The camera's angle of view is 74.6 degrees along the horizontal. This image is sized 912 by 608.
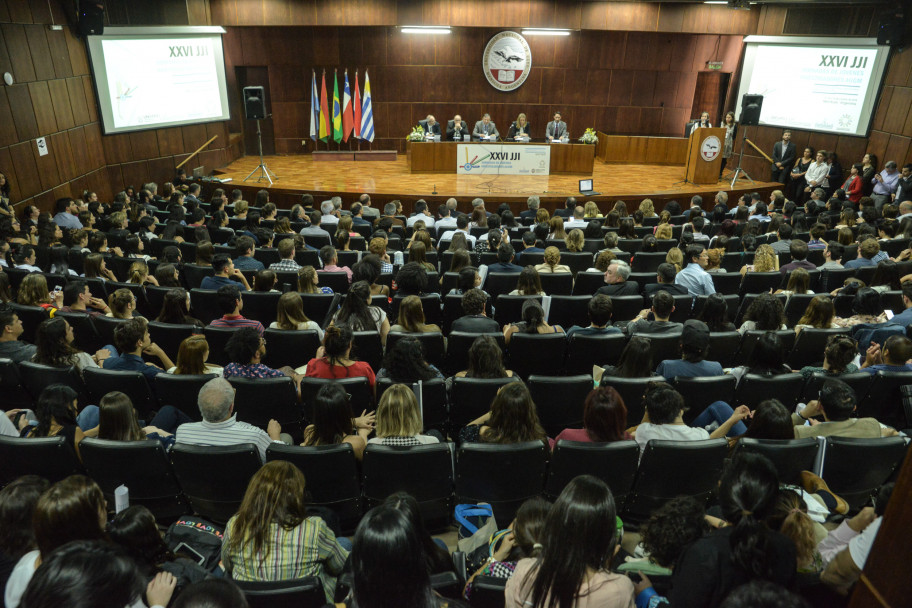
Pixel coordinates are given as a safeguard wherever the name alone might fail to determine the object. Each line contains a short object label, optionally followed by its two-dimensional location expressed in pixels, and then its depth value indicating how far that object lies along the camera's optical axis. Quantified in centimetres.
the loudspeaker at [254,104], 1123
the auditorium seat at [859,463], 295
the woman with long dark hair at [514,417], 295
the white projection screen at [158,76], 1030
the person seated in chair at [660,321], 431
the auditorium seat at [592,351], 429
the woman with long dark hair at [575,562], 177
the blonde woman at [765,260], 573
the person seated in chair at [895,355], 367
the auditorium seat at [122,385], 360
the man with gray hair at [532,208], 869
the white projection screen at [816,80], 1088
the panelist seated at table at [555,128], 1330
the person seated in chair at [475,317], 438
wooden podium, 1136
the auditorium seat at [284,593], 192
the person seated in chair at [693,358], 377
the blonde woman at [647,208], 872
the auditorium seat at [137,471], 282
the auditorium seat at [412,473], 283
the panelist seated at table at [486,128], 1308
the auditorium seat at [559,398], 361
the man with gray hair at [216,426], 299
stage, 1055
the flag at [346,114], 1362
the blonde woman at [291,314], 431
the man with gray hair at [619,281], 508
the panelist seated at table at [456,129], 1312
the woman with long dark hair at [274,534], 213
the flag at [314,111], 1352
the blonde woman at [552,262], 566
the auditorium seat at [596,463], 287
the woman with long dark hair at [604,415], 290
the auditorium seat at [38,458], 285
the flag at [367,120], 1363
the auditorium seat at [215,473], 280
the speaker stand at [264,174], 1149
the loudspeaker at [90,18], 931
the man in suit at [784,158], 1185
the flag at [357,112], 1365
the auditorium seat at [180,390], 353
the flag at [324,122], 1377
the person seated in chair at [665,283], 509
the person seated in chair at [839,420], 310
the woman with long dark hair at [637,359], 362
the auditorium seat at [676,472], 292
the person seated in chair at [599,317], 424
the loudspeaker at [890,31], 1005
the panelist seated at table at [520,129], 1297
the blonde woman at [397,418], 293
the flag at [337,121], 1370
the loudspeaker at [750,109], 1141
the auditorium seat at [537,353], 419
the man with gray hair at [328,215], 816
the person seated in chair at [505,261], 572
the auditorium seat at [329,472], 279
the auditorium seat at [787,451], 286
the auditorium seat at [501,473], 286
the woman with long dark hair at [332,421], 292
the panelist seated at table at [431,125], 1320
